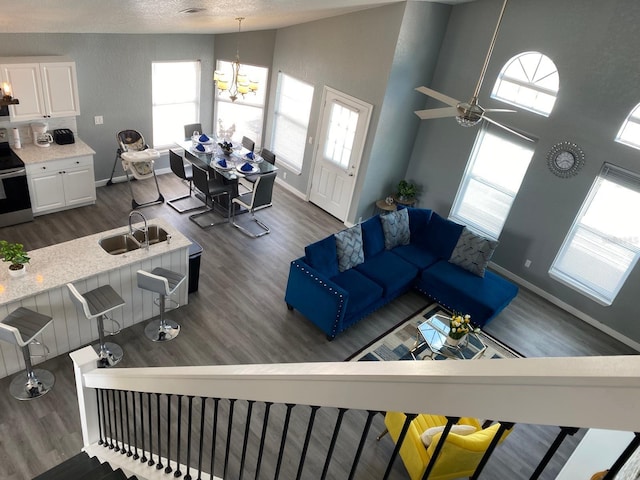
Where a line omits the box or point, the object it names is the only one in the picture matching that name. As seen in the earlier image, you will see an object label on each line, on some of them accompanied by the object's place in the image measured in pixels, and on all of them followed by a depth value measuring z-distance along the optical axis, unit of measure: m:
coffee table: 5.18
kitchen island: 4.48
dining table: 7.59
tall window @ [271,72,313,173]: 8.40
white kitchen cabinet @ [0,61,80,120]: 6.30
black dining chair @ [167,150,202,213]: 7.64
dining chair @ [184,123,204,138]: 8.59
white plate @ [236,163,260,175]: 7.56
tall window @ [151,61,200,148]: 8.26
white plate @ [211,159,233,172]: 7.58
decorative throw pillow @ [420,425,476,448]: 3.68
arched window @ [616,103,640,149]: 5.91
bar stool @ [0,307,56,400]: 4.07
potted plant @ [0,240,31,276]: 4.32
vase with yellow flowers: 5.08
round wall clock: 6.39
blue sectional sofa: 5.57
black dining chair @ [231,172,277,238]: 7.24
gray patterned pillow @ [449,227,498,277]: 6.41
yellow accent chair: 3.55
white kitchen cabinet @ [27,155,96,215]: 6.70
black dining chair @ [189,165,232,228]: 7.28
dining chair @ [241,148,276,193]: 8.05
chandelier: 7.50
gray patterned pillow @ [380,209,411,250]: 6.61
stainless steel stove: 6.36
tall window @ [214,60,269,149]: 8.79
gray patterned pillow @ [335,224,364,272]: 5.94
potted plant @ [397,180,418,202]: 8.05
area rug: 5.40
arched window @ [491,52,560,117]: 6.56
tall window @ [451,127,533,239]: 7.09
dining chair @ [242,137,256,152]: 8.48
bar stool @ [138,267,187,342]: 4.93
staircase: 2.83
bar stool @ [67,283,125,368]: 4.52
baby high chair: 7.60
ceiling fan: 4.35
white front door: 7.48
